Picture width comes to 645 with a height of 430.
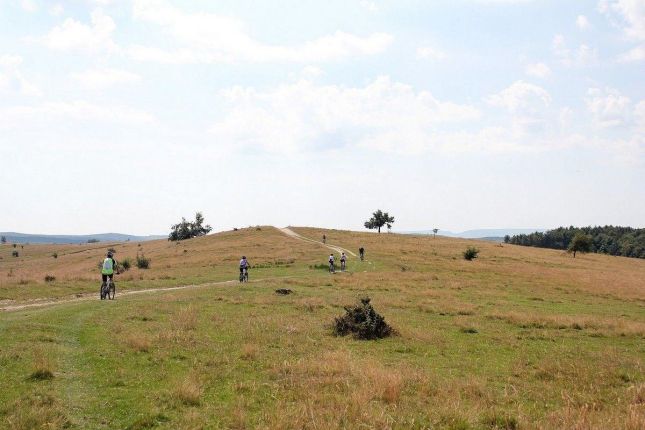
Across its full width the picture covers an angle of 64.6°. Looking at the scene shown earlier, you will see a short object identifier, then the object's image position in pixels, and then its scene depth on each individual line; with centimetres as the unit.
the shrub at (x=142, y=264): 6404
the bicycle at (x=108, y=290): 3016
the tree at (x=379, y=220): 14812
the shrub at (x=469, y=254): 7806
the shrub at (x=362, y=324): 2098
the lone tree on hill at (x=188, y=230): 14406
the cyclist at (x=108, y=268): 3017
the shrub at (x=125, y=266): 6080
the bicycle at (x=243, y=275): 4368
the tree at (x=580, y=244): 10275
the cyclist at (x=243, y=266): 4306
